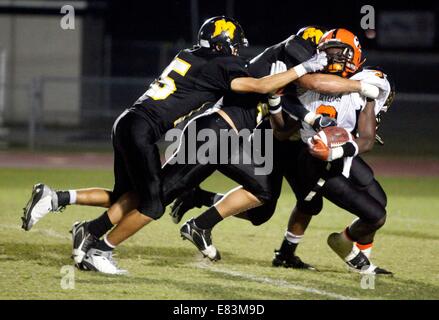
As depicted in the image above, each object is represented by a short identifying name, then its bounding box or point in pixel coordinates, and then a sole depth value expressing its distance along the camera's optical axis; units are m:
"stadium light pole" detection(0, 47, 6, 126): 39.41
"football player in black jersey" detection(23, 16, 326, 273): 12.45
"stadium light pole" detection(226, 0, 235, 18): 45.75
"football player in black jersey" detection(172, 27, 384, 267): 13.21
